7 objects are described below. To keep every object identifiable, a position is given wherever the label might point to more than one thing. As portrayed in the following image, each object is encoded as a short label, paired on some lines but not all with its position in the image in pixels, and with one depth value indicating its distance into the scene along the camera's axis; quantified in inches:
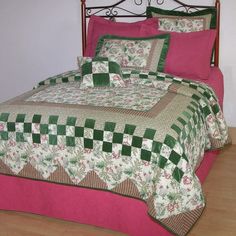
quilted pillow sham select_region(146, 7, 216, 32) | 131.4
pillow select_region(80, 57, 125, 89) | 107.0
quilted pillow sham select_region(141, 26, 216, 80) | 123.6
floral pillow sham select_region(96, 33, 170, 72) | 120.9
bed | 82.3
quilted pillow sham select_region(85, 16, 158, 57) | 134.2
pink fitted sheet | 125.0
